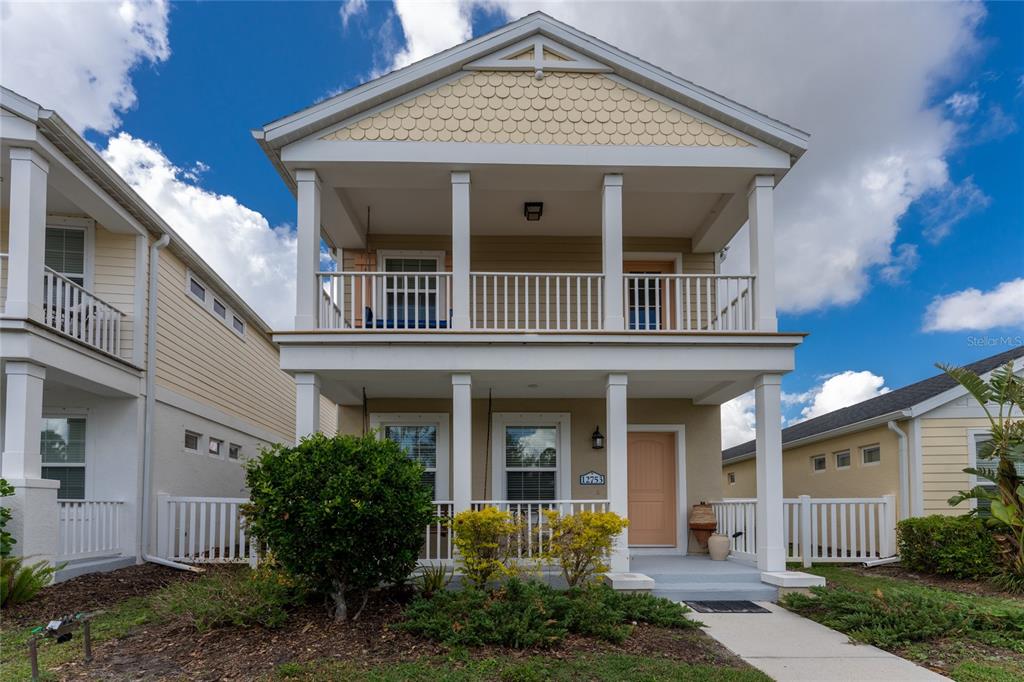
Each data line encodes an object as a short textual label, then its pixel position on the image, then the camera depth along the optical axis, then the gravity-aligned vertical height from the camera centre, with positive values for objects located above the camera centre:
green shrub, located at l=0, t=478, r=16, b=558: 7.69 -1.27
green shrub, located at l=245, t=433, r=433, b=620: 6.45 -0.90
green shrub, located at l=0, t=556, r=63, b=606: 7.35 -1.76
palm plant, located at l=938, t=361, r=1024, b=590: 9.24 -0.71
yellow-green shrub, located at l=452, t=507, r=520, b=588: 7.70 -1.39
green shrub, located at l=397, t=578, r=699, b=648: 6.02 -1.83
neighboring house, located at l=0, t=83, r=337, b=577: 8.51 +0.82
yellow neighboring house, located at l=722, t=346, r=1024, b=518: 11.54 -0.54
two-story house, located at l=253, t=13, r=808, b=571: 9.02 +3.15
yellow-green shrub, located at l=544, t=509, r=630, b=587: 7.93 -1.41
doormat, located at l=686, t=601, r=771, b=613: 8.03 -2.20
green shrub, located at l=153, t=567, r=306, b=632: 6.34 -1.73
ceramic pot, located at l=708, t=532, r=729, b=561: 10.42 -1.95
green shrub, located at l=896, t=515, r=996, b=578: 9.62 -1.81
